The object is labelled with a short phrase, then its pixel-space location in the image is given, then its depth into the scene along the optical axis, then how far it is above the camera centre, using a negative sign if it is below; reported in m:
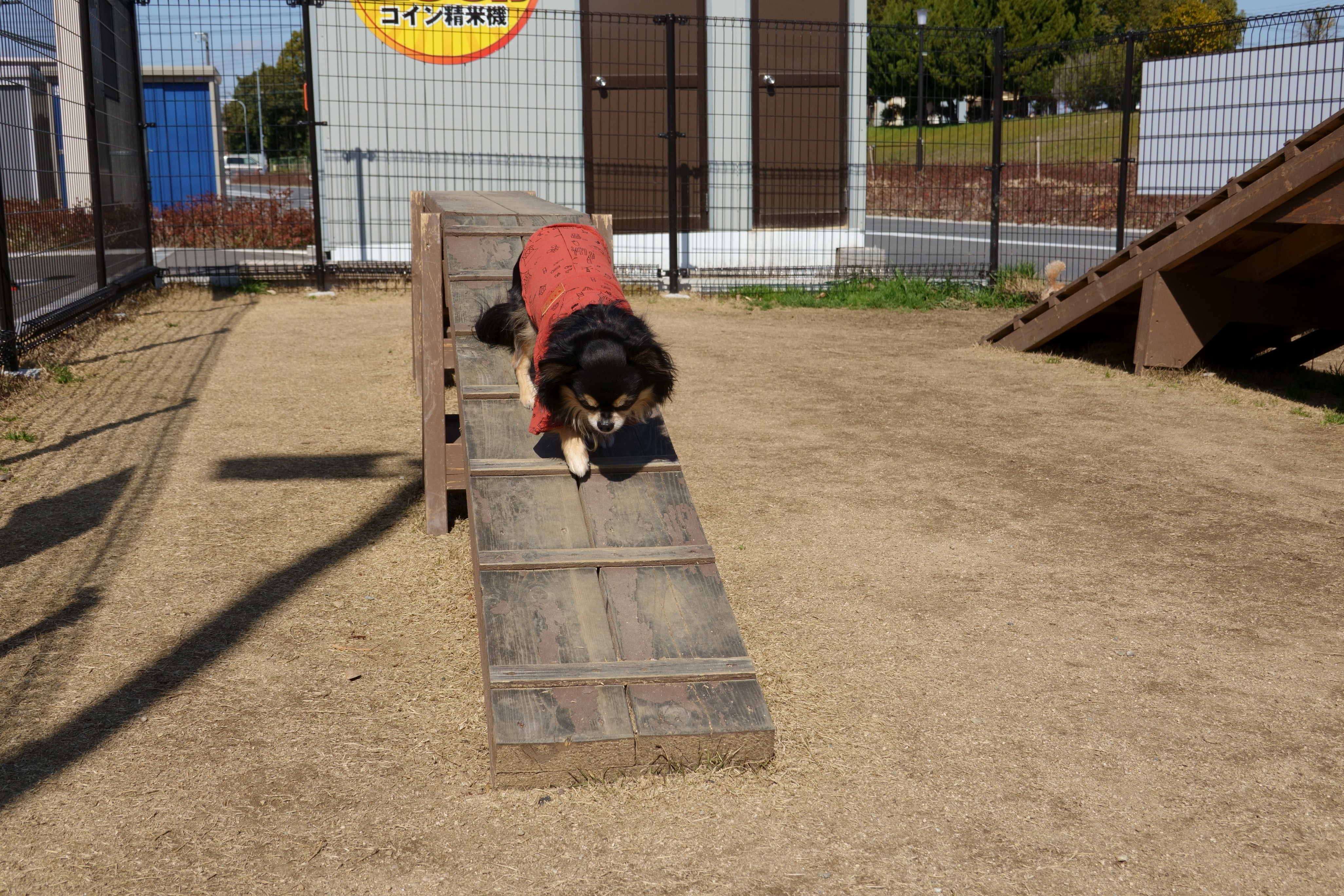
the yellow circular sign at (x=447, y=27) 10.99 +2.30
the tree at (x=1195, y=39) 9.45 +2.29
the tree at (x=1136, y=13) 43.50 +9.79
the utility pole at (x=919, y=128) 11.07 +1.41
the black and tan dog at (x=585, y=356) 3.23 -0.32
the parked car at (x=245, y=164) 17.73 +1.64
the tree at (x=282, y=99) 12.31 +2.10
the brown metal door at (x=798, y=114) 11.84 +1.50
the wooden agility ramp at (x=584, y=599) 2.61 -0.97
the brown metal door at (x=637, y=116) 11.52 +1.45
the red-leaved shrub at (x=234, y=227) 13.16 +0.32
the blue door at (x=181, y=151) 13.11 +1.44
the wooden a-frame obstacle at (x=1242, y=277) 5.87 -0.20
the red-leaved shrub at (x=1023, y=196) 12.01 +0.68
